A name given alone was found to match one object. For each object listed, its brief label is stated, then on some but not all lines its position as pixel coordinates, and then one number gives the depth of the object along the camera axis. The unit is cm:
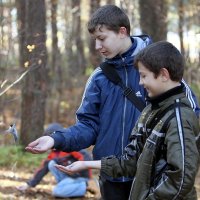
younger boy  302
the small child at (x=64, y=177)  794
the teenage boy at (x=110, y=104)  409
